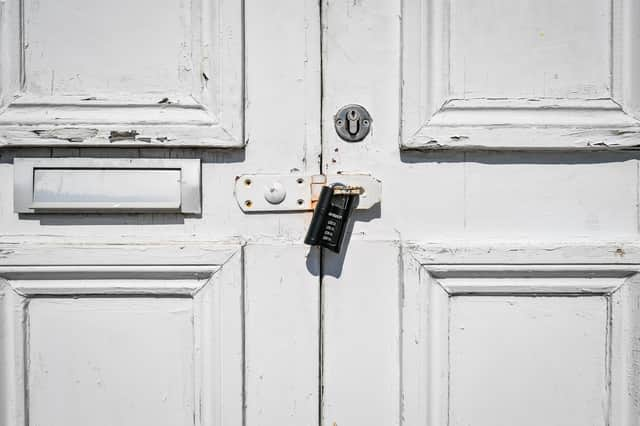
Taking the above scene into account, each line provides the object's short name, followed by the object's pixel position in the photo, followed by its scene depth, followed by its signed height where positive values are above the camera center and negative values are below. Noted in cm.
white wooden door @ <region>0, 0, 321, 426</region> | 81 -2
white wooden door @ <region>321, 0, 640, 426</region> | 83 -2
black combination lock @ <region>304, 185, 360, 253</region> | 79 -2
